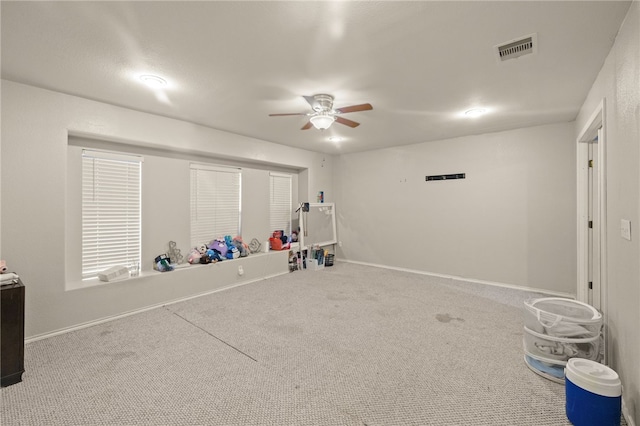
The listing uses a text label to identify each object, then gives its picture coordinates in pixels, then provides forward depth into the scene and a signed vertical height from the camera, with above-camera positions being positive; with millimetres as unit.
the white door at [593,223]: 3383 -120
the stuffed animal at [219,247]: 4793 -558
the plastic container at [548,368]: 2186 -1217
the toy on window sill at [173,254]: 4305 -603
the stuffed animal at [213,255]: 4555 -662
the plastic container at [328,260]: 6258 -1014
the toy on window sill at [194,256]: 4430 -664
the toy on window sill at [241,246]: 5035 -580
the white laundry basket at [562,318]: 2178 -839
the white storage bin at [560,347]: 2174 -1061
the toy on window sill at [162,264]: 3994 -705
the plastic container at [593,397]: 1631 -1061
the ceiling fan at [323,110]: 2998 +1146
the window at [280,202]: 5957 +233
